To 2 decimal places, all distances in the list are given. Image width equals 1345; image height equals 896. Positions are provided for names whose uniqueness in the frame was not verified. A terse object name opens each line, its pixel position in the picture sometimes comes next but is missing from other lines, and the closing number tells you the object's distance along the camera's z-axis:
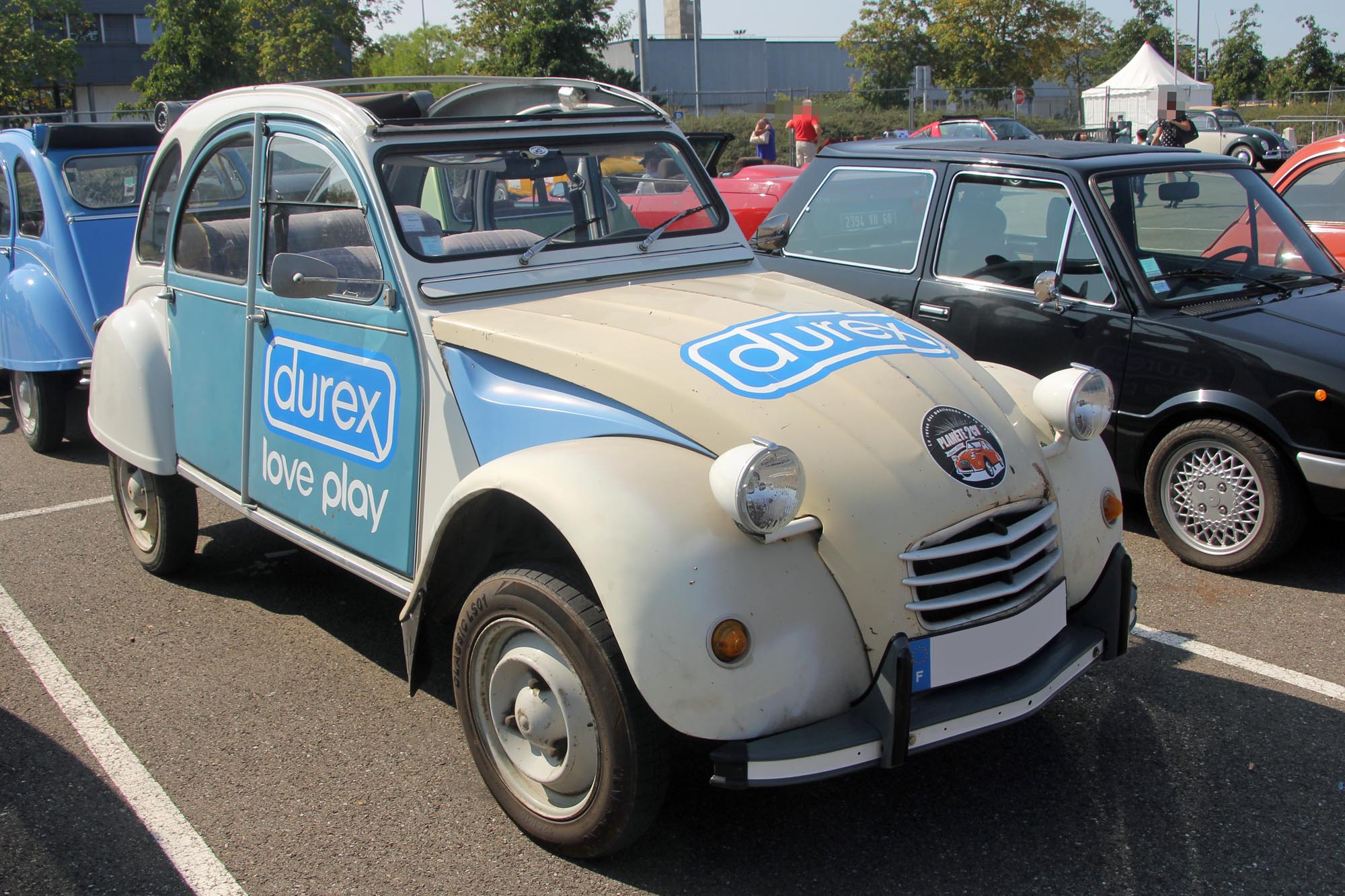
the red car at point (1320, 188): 7.63
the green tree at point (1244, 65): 64.81
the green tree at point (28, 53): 29.78
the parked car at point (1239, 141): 25.06
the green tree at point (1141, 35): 82.25
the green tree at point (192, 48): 28.52
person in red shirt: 17.83
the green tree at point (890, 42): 47.62
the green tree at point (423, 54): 51.26
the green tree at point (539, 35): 38.88
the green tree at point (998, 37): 45.81
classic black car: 4.90
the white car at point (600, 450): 2.68
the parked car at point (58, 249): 7.40
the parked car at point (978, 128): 26.56
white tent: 40.16
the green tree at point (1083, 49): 48.25
